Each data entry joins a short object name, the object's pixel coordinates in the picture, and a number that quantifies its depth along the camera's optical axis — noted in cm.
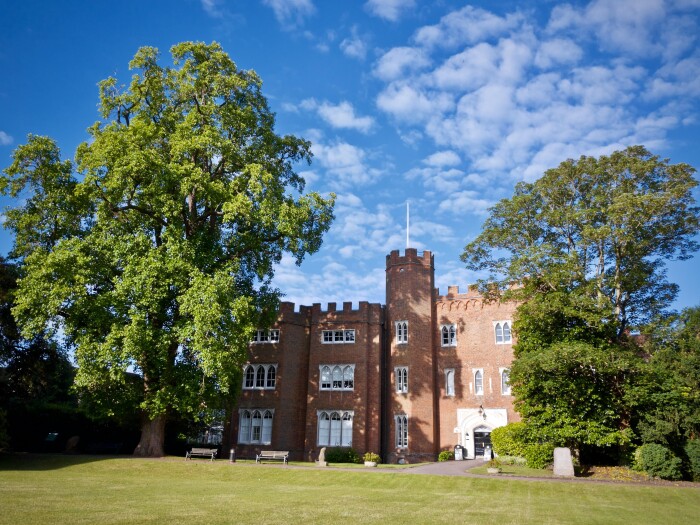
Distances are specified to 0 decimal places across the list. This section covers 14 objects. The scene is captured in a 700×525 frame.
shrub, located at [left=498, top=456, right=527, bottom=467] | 2471
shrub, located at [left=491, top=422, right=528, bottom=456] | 2511
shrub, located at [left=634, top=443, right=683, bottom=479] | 2005
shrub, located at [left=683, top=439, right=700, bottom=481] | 2055
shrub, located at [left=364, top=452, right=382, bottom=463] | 2894
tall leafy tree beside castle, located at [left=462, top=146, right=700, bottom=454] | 2247
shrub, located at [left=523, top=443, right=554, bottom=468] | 2280
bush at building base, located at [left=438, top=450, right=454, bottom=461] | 3066
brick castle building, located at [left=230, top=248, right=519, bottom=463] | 3183
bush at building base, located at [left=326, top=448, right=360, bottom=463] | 3031
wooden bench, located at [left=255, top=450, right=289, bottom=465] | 2483
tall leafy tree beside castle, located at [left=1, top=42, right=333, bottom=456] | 2117
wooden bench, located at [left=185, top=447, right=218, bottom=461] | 2429
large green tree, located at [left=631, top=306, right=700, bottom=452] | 2116
